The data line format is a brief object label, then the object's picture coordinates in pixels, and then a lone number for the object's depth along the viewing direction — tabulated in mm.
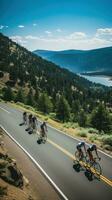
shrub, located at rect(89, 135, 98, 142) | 24547
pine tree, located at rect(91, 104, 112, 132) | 55094
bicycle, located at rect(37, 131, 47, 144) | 23953
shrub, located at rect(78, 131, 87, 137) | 26581
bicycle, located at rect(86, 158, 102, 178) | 15261
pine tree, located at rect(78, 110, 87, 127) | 69044
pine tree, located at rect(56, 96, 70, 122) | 66938
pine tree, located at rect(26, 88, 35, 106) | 86938
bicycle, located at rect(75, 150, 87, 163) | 17178
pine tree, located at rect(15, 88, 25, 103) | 89362
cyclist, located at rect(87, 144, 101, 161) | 15836
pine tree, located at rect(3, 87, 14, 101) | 85662
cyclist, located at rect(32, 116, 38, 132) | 28844
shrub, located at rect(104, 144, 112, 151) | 21000
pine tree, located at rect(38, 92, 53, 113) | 74375
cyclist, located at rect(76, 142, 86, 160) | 17172
